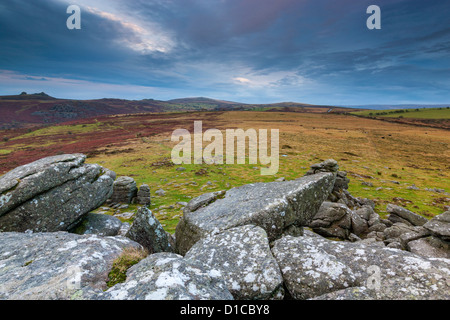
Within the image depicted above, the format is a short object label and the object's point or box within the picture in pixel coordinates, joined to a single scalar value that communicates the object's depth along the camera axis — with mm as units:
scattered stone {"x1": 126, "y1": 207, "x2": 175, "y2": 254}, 7996
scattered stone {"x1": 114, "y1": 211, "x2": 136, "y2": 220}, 16541
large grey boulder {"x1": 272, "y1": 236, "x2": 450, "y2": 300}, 4418
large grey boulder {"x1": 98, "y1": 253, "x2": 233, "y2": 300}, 3945
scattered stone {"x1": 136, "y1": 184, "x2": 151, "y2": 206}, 19344
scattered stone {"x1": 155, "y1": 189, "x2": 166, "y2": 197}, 21797
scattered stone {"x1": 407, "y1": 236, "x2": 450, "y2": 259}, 7469
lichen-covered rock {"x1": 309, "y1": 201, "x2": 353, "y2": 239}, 11866
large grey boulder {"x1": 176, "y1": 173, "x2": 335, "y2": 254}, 8398
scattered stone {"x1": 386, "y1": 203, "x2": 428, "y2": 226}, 13352
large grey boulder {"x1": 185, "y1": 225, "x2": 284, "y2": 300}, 5082
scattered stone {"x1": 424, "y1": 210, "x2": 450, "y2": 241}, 7664
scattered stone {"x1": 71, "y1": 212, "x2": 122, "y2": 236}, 11305
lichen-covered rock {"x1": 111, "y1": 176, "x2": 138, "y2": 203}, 19641
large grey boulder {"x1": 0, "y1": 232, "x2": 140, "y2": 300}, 4293
